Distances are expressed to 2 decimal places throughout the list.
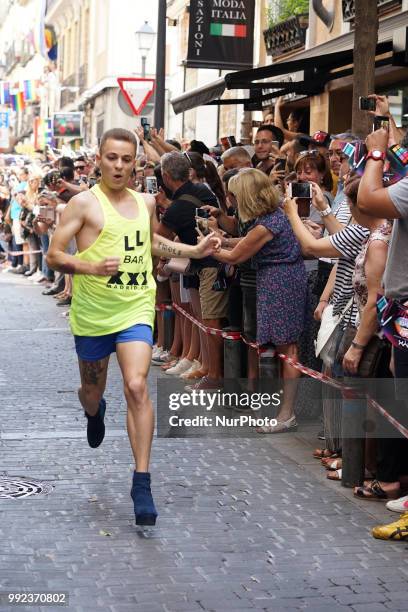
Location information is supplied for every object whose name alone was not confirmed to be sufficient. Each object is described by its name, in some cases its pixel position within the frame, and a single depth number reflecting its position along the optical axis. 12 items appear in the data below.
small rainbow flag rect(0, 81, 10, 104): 70.06
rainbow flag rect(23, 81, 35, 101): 65.88
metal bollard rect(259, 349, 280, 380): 9.63
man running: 6.88
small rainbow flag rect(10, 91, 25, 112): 67.26
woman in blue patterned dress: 9.33
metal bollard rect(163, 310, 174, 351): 13.74
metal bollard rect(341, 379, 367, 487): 7.55
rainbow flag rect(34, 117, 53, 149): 57.97
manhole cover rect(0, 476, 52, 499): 7.26
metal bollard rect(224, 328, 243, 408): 10.59
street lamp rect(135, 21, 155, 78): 28.45
